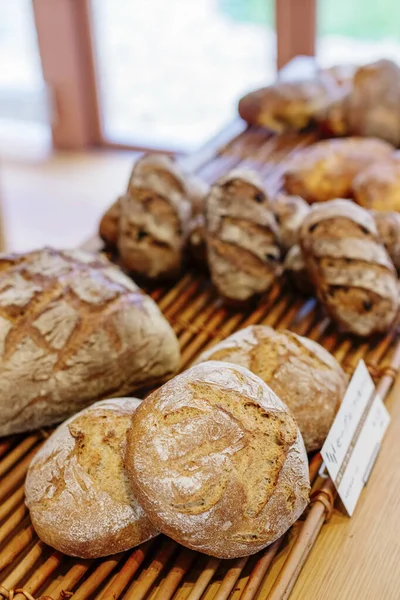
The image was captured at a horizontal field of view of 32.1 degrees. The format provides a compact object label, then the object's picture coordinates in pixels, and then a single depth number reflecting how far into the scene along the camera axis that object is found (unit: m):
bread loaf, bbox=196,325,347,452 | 1.26
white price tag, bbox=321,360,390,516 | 1.22
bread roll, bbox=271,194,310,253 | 1.79
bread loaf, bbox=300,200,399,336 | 1.53
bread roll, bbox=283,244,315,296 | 1.72
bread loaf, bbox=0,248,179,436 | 1.34
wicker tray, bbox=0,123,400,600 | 1.11
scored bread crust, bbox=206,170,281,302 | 1.64
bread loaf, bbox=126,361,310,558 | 1.00
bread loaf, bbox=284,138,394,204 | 2.10
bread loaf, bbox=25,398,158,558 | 1.09
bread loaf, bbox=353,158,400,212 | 1.91
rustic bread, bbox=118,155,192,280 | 1.73
